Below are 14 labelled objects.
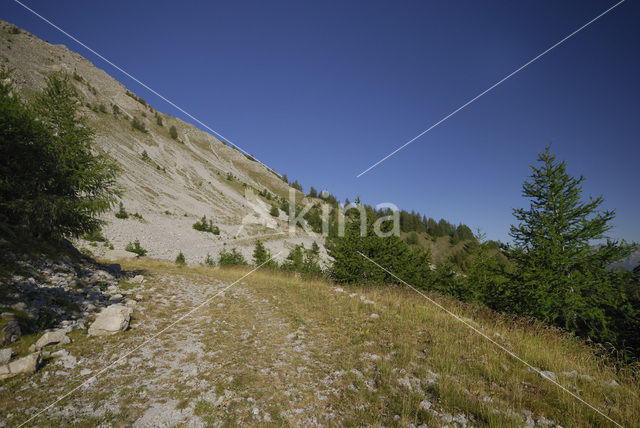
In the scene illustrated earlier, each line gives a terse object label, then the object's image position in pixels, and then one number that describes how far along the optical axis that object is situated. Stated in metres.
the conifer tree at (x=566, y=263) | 9.48
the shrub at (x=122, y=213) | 29.31
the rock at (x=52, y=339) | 5.51
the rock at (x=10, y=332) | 5.14
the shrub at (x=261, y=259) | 28.57
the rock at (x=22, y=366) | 4.49
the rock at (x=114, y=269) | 12.90
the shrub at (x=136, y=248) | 23.66
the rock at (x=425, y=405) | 4.34
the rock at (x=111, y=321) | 6.92
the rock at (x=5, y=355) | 4.71
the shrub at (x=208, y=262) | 26.02
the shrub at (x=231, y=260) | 26.54
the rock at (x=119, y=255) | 20.00
